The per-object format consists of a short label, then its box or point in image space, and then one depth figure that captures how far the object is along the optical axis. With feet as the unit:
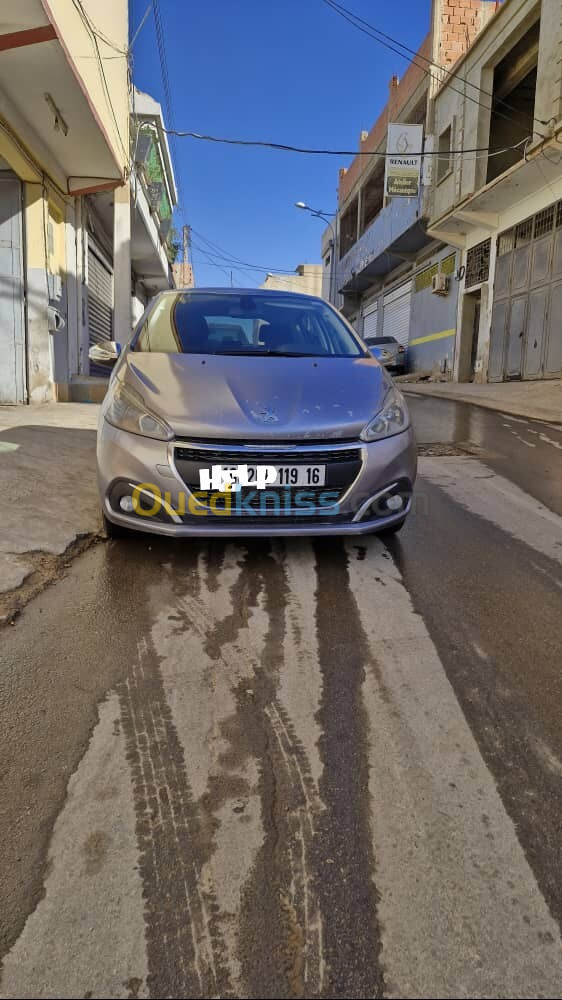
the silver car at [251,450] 9.07
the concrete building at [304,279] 186.44
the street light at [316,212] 103.51
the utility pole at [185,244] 115.75
